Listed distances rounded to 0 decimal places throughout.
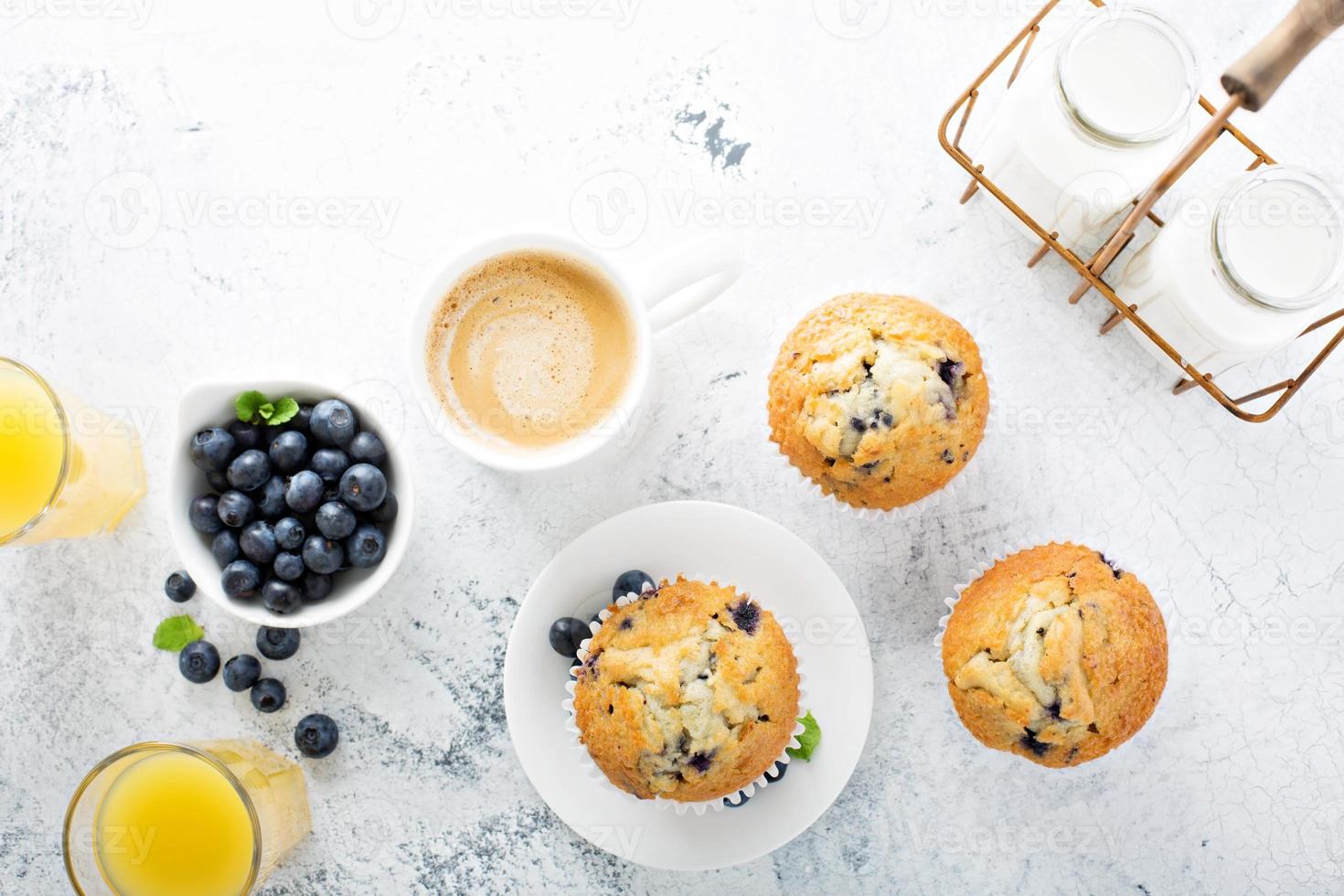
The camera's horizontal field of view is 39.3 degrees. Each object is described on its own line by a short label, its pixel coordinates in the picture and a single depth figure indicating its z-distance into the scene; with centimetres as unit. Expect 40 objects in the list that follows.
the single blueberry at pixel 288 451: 71
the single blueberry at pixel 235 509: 71
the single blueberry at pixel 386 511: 73
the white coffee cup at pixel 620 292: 71
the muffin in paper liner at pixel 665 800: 73
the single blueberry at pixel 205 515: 71
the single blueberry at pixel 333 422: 71
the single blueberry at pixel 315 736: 76
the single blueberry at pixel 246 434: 72
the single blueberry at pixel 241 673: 77
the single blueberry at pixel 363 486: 71
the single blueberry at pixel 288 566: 71
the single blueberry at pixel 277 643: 77
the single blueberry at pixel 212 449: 71
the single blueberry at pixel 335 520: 71
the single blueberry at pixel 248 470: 71
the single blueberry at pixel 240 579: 71
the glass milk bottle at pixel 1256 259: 68
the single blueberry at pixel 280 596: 71
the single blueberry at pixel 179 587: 77
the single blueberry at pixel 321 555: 71
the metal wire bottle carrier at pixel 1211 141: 59
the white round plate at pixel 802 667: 74
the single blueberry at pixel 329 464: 72
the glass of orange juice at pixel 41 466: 73
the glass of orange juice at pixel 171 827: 73
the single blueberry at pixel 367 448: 72
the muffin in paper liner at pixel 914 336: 70
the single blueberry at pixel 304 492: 71
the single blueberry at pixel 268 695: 77
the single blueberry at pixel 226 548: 72
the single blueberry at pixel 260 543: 71
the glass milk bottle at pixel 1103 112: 68
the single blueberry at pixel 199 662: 77
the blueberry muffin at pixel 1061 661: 69
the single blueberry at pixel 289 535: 71
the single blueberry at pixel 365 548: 72
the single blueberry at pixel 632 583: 74
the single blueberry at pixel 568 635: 74
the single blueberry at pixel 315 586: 72
